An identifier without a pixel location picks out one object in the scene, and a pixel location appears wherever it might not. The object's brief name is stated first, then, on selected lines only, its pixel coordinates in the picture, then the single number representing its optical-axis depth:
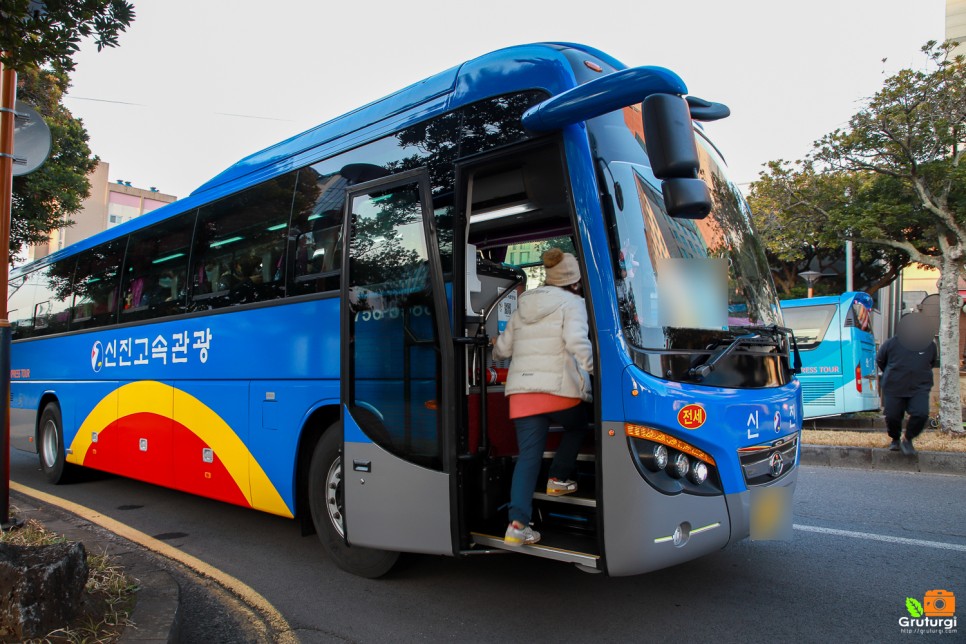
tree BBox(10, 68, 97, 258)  13.44
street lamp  18.44
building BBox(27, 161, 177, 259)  43.50
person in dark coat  8.34
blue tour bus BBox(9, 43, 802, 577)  3.39
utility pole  4.96
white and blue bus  12.41
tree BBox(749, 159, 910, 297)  10.71
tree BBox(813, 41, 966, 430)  9.19
